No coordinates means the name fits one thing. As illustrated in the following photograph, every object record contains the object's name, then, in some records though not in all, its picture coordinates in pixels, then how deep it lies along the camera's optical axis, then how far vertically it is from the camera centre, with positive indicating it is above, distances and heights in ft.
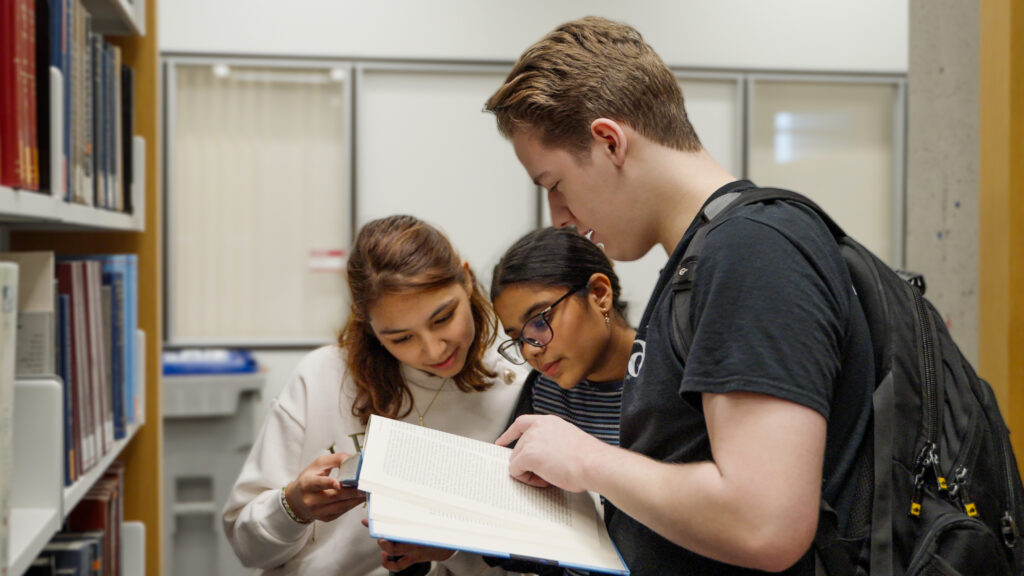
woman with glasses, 4.69 -0.39
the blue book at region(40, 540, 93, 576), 4.25 -1.61
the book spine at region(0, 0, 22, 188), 2.88 +0.61
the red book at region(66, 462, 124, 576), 4.78 -1.58
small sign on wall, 11.15 +0.00
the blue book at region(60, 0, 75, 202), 3.66 +0.90
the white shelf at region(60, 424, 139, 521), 3.80 -1.16
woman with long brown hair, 4.66 -0.82
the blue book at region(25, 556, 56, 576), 4.07 -1.60
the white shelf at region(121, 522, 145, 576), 5.29 -1.94
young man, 2.25 -0.26
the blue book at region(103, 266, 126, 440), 4.86 -0.51
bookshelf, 5.13 +0.14
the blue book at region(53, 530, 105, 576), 4.55 -1.63
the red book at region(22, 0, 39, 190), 3.10 +0.64
